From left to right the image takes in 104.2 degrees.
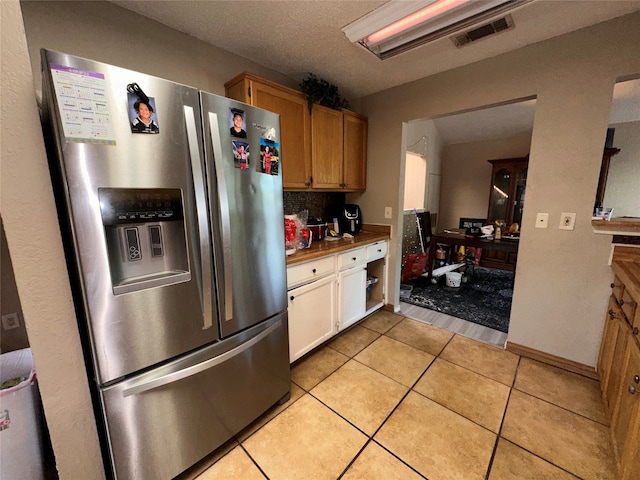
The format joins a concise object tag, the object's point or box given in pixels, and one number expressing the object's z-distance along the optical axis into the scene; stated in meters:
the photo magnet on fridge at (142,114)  0.86
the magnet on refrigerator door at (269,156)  1.29
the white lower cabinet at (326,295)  1.79
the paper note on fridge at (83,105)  0.76
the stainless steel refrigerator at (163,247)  0.82
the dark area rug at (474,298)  2.67
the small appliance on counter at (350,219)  2.72
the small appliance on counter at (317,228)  2.34
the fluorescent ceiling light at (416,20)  1.34
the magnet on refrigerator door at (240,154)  1.17
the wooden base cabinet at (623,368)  0.98
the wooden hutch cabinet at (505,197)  4.13
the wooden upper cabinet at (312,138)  1.79
